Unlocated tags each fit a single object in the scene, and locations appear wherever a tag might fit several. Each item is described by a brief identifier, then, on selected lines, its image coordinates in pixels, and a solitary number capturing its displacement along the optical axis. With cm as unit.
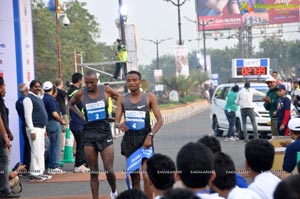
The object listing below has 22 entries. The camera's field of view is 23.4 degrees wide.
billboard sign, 7562
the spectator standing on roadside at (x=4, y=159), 1055
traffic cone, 1569
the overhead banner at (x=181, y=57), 4978
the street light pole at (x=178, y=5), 4439
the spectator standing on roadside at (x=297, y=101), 1647
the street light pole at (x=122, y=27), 2595
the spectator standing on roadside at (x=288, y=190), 404
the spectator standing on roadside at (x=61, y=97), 1509
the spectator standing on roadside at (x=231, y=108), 1997
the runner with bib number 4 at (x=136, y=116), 921
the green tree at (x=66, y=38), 5291
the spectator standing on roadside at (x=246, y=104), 1895
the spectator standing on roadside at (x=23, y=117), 1266
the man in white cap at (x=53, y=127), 1354
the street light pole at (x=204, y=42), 7188
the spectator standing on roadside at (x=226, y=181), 550
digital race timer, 2427
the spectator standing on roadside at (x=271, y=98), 1519
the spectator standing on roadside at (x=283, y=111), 1409
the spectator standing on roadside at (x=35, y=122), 1256
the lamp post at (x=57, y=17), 2611
